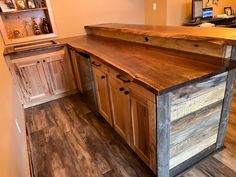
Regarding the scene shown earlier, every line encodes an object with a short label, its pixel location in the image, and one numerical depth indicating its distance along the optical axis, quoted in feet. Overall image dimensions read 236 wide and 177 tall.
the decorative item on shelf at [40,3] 10.09
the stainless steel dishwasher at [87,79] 7.48
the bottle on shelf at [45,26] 10.78
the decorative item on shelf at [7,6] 9.25
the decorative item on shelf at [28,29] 10.50
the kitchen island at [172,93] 4.09
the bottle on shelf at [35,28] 10.59
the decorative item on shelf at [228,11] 16.08
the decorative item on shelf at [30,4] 9.83
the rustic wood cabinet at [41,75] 9.18
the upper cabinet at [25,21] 9.57
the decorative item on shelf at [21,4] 9.64
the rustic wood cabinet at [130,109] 4.32
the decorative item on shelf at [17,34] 10.28
